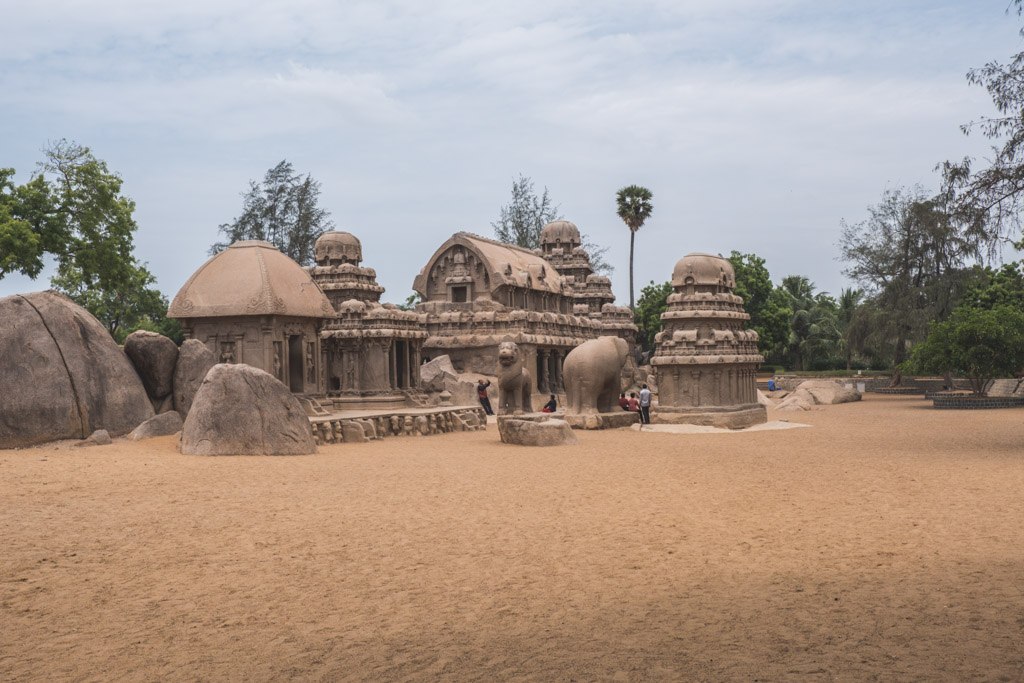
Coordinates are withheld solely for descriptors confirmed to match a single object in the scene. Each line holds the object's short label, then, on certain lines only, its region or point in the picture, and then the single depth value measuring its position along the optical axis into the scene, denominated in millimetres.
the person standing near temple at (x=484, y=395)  31328
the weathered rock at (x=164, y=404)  19516
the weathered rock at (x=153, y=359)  19328
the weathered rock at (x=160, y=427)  17438
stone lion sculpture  24234
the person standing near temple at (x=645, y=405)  25442
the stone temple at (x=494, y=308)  37719
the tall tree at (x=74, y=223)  31031
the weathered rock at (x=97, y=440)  16359
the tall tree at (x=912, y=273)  45156
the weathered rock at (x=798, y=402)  36056
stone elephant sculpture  24016
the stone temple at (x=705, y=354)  26641
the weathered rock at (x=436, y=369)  35438
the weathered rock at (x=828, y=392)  40031
